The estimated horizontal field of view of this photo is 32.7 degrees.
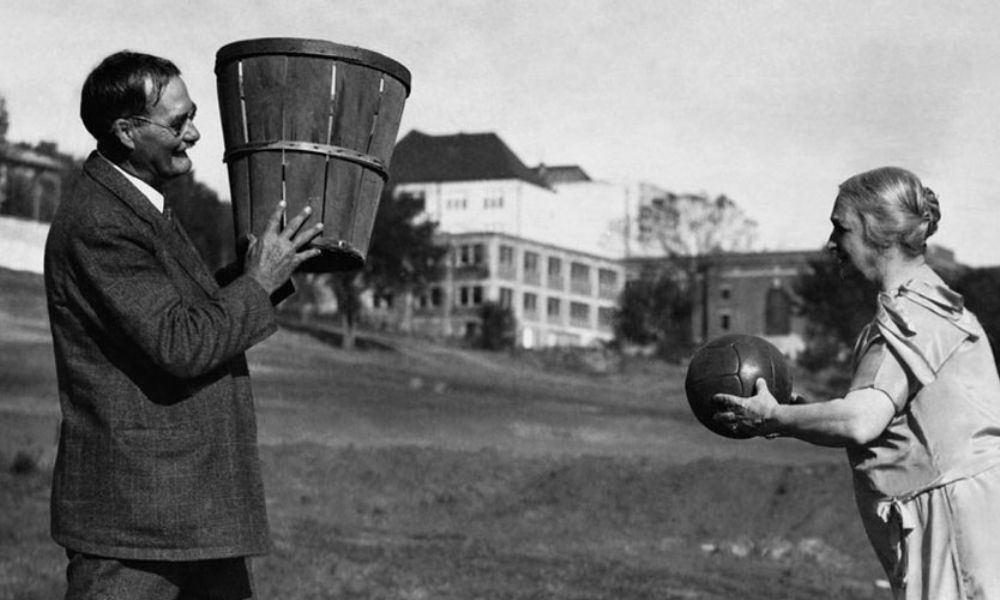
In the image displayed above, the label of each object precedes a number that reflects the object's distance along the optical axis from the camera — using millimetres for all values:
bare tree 103500
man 4801
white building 113500
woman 4938
